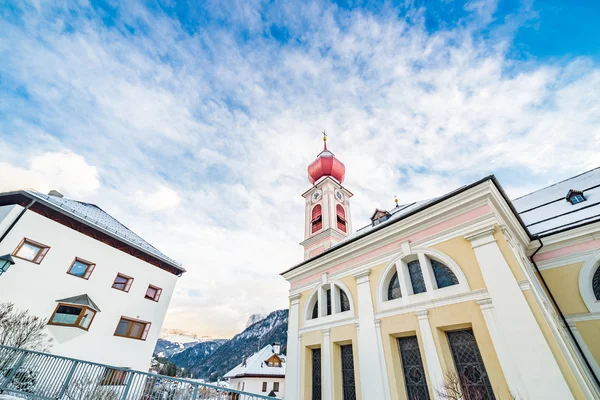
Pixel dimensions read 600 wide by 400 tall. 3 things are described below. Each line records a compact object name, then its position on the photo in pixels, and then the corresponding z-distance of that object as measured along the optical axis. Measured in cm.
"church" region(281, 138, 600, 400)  670
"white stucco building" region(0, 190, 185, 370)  1393
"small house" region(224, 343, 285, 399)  3719
